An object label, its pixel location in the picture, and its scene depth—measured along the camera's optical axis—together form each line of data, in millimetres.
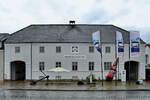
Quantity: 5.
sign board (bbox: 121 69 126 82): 30334
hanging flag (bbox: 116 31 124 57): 27064
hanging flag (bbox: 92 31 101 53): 27406
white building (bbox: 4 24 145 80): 33656
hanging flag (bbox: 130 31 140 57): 26922
